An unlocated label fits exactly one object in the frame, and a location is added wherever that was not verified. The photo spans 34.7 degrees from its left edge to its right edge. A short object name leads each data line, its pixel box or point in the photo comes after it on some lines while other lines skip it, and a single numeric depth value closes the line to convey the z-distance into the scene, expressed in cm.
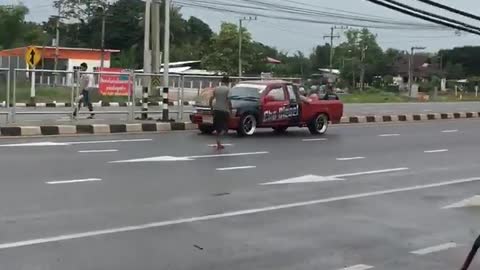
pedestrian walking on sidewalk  2133
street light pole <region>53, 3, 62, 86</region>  7011
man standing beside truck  1700
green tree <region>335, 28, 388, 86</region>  11188
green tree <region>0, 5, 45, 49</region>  8362
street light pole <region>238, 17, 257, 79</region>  8122
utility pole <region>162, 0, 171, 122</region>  2161
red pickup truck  1953
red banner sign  2183
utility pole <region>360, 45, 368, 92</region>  9788
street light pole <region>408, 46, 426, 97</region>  7907
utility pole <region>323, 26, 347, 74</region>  10301
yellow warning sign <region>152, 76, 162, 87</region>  2405
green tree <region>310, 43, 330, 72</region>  12718
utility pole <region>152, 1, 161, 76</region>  3504
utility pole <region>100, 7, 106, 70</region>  6479
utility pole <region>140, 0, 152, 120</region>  2238
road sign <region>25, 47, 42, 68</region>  3325
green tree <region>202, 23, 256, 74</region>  8875
